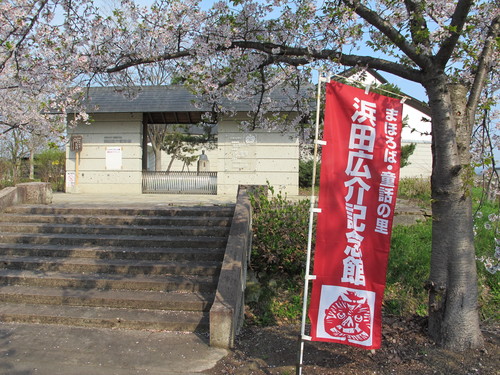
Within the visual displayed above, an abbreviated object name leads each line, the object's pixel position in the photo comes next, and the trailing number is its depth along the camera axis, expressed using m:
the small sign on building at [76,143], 16.42
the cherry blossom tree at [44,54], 4.94
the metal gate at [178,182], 16.91
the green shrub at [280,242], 7.04
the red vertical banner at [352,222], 3.55
